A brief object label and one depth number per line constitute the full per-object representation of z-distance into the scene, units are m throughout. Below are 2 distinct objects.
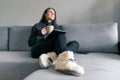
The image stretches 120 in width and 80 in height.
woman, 2.26
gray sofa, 1.69
